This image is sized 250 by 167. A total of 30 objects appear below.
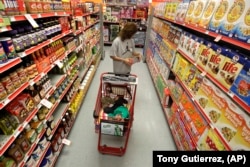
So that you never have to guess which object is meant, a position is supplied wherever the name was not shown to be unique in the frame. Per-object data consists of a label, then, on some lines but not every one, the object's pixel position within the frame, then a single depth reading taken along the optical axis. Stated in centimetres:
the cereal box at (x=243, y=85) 122
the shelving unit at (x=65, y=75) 132
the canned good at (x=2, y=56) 117
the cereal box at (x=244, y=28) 126
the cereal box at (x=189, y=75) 216
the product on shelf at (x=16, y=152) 138
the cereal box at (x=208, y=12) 183
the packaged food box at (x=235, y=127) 123
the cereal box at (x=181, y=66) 240
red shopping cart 211
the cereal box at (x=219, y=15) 158
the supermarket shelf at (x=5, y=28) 112
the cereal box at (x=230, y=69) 136
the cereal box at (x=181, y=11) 266
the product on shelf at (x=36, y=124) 169
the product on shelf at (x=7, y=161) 131
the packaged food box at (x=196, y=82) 197
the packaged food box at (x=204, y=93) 173
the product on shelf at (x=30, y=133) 158
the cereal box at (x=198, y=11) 207
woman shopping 266
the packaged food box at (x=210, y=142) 151
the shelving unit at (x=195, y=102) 135
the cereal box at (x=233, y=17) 136
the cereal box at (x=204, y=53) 180
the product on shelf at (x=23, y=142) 147
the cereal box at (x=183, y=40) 250
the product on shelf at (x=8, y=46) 121
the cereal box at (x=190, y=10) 234
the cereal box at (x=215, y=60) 158
